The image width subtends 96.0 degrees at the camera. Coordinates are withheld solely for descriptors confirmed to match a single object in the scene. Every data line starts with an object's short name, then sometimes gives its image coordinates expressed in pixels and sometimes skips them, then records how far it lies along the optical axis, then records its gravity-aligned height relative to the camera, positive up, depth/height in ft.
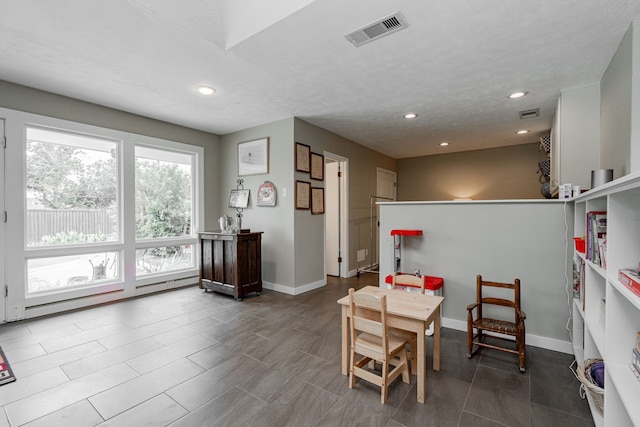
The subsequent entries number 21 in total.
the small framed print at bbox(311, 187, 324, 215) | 15.47 +0.65
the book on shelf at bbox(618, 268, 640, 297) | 3.72 -0.95
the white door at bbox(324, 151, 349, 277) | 18.07 -0.30
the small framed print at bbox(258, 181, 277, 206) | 14.87 +0.98
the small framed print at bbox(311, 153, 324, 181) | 15.39 +2.52
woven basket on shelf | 5.17 -3.23
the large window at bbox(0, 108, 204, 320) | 10.85 +0.05
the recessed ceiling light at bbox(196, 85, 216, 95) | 10.75 +4.72
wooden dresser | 13.46 -2.41
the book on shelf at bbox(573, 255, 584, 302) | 7.27 -1.77
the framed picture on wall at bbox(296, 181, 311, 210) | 14.46 +0.94
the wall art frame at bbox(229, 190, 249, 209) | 16.20 +0.84
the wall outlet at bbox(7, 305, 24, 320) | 10.62 -3.62
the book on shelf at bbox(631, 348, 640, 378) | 4.08 -2.18
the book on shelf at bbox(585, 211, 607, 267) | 5.54 -0.48
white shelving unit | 4.39 -1.47
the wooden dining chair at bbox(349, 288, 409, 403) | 6.05 -3.00
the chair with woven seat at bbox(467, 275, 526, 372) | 7.39 -3.09
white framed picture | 15.23 +3.08
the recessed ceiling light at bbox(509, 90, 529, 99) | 11.09 +4.57
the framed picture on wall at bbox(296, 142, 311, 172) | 14.34 +2.81
